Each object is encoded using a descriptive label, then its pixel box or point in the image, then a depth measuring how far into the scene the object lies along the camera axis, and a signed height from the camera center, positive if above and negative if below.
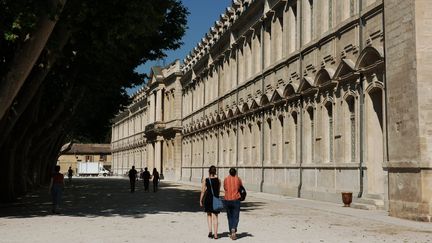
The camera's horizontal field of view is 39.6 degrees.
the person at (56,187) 19.47 -0.51
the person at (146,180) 37.72 -0.56
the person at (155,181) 36.09 -0.56
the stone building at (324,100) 17.25 +3.14
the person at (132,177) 36.09 -0.32
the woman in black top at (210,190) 12.32 -0.37
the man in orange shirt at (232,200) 12.45 -0.58
